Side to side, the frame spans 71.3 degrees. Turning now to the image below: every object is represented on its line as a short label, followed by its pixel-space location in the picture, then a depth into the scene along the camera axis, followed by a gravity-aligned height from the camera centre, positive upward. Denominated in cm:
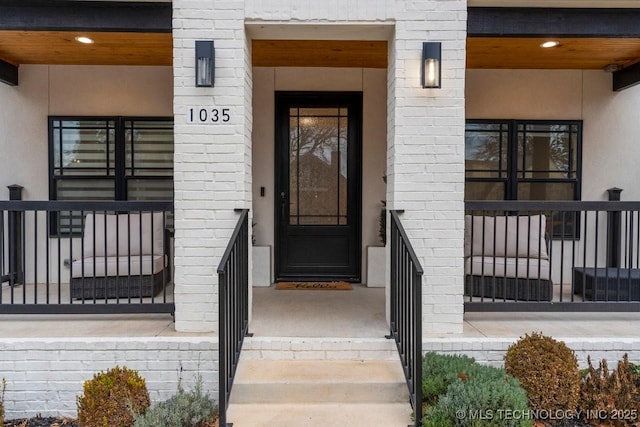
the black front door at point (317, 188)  539 +14
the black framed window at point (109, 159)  529 +46
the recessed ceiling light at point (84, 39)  412 +148
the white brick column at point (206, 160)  335 +29
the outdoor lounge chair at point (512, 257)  424 -57
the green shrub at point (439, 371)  274 -108
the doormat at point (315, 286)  495 -99
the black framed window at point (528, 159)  537 +51
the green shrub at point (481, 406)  240 -113
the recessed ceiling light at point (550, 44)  422 +151
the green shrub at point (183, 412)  259 -129
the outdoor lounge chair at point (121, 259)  423 -60
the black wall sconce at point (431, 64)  330 +101
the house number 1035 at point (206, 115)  337 +63
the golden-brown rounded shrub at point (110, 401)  268 -124
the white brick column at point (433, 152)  338 +37
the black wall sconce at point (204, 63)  328 +100
